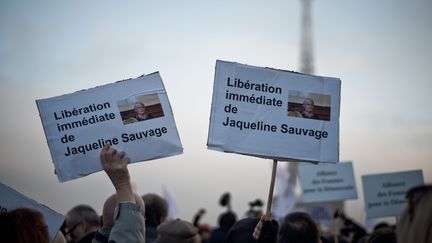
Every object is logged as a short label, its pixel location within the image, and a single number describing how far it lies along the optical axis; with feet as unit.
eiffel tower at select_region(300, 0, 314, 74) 268.21
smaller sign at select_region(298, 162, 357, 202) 38.42
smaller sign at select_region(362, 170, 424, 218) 33.42
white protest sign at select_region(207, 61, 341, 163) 17.53
